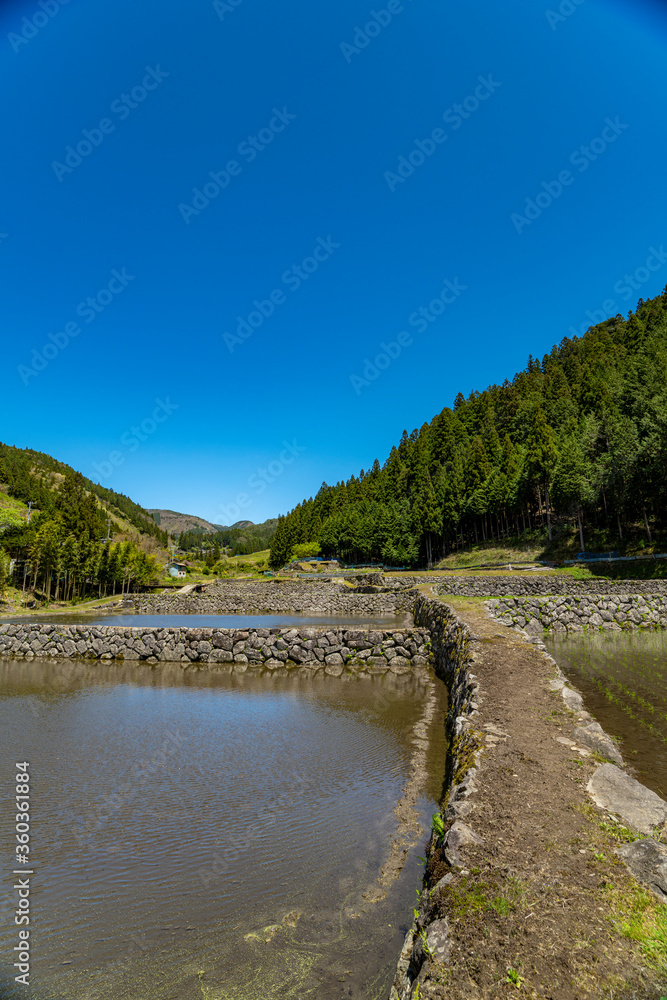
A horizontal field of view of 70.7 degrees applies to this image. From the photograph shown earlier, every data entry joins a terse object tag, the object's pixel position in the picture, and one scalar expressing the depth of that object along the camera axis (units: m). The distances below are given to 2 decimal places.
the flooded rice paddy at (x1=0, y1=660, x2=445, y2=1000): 3.71
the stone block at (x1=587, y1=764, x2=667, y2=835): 4.32
